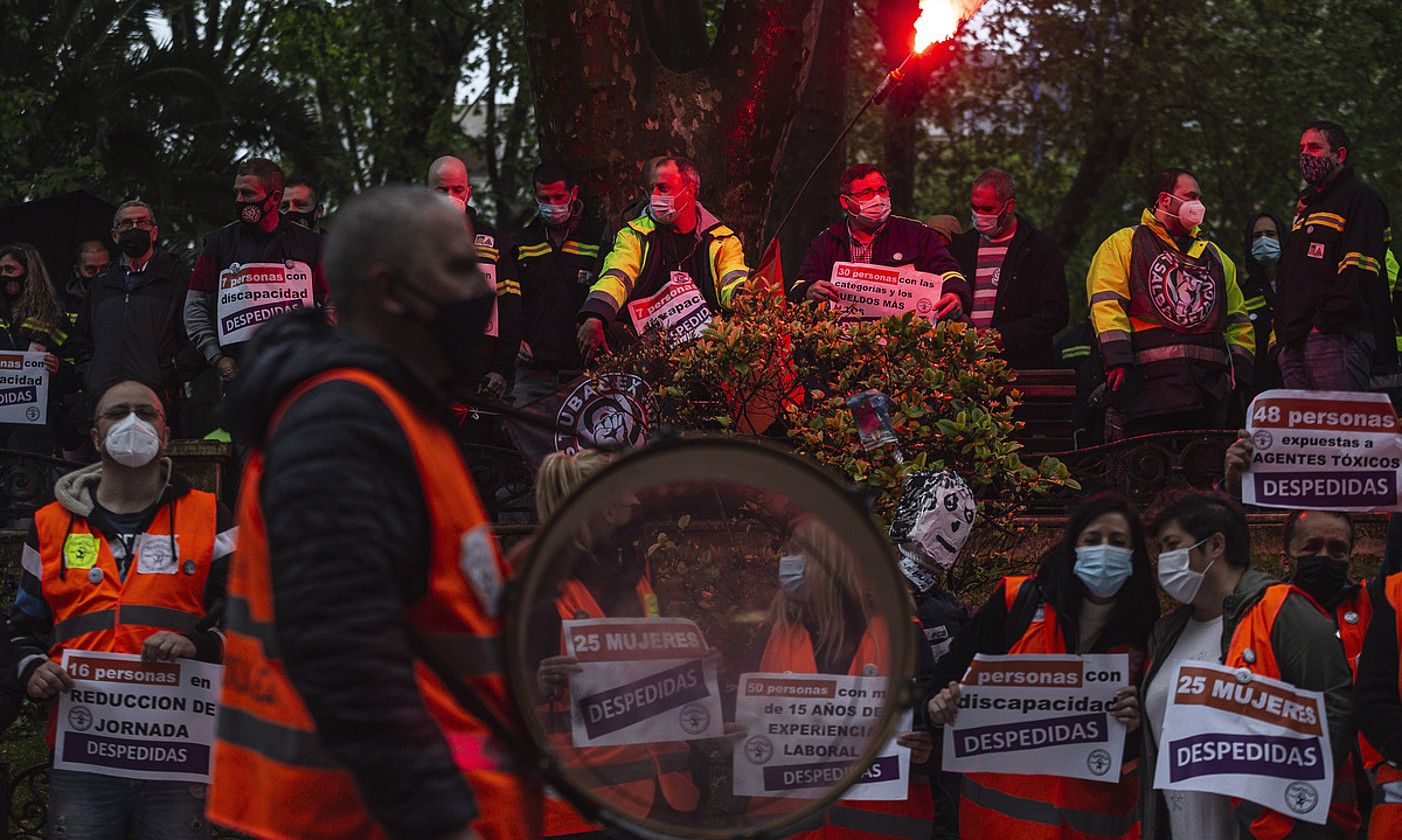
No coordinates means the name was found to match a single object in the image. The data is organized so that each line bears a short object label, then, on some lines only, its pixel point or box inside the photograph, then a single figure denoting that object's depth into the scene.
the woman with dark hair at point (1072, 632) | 5.76
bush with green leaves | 7.61
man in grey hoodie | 6.18
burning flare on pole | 9.41
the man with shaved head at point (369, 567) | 2.71
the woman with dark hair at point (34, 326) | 10.98
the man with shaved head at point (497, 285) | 9.89
